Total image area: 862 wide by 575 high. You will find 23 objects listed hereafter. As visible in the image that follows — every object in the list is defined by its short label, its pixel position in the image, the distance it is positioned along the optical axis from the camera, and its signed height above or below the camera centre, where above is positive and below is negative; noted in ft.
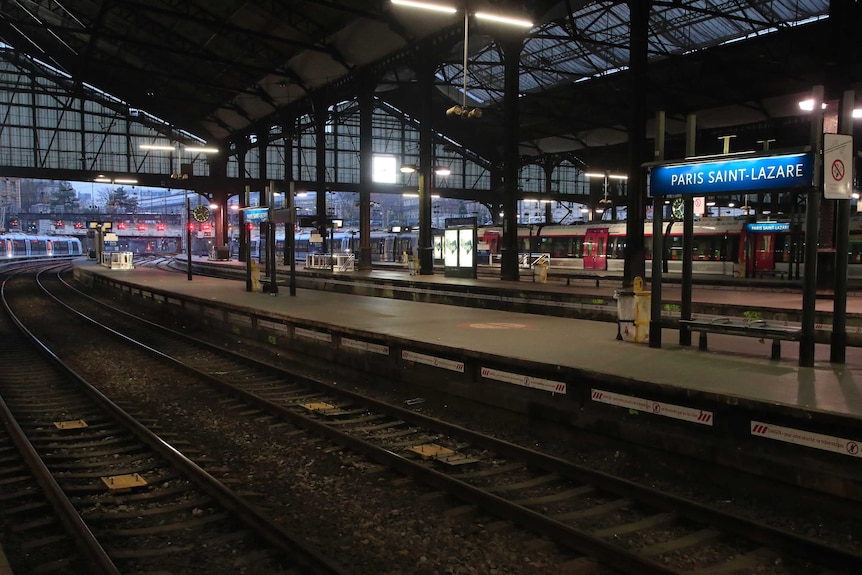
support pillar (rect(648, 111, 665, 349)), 30.12 -0.39
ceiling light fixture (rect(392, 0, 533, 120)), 42.32 +15.99
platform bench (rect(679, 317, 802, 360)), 26.45 -3.42
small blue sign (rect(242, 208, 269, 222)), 65.98 +3.46
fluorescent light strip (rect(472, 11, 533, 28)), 45.16 +16.25
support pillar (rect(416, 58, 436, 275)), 96.02 +11.16
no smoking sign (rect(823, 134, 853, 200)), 24.03 +3.16
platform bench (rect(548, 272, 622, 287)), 81.93 -3.78
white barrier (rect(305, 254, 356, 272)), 114.83 -2.73
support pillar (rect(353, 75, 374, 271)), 104.99 +15.24
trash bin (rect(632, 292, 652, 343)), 33.81 -3.51
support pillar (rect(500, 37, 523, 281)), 83.87 +9.33
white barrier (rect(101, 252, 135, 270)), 132.77 -2.76
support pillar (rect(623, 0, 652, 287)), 65.72 +11.53
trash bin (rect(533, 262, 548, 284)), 85.61 -3.12
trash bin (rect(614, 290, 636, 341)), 34.06 -3.45
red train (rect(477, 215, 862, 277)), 84.02 +0.44
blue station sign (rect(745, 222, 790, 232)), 83.76 +2.96
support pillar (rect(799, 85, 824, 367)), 24.31 +0.55
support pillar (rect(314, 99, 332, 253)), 117.60 +17.19
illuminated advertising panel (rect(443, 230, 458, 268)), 89.62 +0.02
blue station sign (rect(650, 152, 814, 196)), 24.45 +3.00
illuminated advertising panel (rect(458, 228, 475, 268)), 86.69 +0.02
